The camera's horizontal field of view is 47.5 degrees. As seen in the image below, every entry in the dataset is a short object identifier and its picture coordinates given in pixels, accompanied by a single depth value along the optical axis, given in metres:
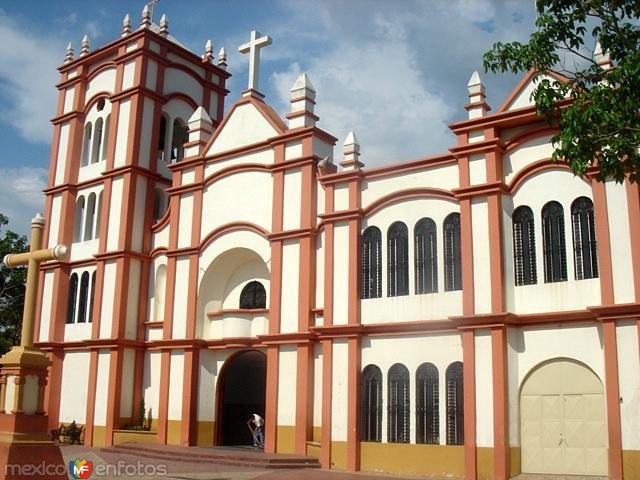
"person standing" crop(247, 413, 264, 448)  20.11
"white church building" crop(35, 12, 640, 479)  15.14
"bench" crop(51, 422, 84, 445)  23.30
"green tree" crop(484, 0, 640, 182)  10.56
